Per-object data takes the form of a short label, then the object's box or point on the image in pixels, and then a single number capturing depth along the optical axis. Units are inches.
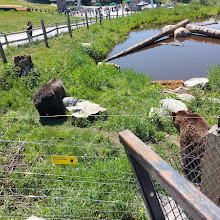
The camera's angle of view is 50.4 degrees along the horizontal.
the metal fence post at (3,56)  399.2
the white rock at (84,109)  231.3
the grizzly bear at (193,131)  150.0
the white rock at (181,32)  676.7
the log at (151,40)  528.2
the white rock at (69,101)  252.1
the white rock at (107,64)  397.4
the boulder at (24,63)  328.8
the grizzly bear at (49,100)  235.8
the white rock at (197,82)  313.8
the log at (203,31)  624.4
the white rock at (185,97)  255.8
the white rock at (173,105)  225.0
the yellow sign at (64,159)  106.3
